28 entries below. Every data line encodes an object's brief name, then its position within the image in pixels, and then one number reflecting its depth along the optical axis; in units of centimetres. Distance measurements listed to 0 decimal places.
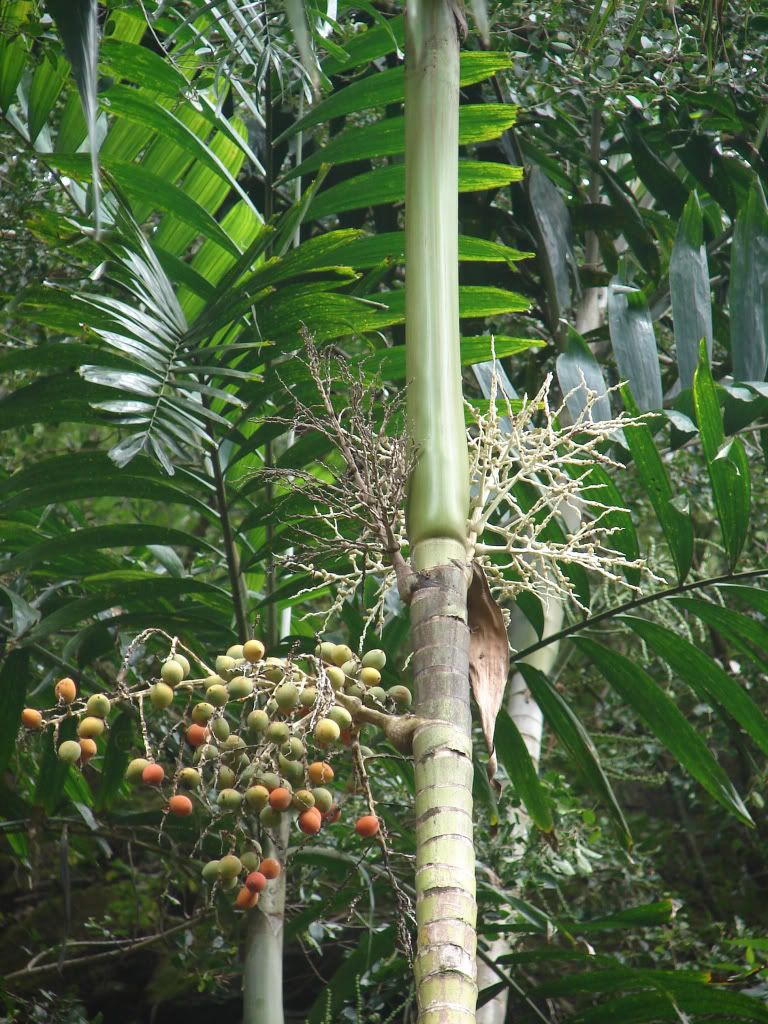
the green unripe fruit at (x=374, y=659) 667
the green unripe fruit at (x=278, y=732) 640
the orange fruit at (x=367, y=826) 642
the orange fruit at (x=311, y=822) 645
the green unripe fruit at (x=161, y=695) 639
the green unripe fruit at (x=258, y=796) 649
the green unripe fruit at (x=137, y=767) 646
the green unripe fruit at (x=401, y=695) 648
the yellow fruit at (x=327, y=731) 628
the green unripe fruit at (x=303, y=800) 653
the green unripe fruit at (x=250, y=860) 675
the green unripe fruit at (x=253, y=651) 644
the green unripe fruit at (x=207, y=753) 651
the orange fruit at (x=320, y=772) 644
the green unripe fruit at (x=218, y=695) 643
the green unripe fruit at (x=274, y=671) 649
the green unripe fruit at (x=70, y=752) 650
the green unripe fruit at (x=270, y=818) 649
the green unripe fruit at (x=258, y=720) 648
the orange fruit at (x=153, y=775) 645
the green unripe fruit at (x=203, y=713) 646
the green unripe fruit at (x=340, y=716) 638
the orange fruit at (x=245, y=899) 672
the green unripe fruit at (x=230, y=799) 653
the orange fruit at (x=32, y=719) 650
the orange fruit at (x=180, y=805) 646
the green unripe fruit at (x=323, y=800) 663
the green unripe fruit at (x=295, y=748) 644
